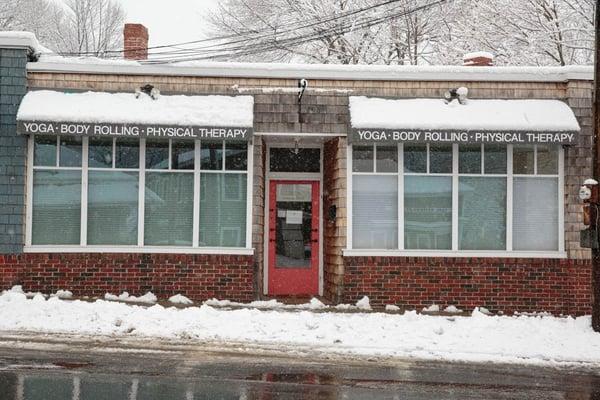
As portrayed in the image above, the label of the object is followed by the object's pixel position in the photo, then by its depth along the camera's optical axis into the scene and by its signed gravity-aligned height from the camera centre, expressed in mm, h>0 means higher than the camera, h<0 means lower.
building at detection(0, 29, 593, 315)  13180 +691
